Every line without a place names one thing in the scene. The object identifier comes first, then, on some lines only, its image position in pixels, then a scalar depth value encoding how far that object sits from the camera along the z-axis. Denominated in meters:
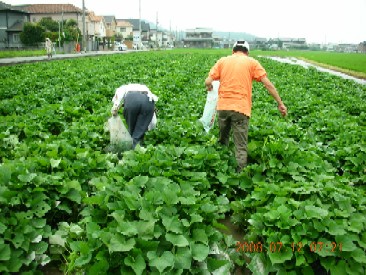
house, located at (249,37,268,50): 109.53
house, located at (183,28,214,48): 108.50
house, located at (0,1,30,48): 52.92
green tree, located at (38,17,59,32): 55.41
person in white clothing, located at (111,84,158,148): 5.64
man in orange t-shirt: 5.18
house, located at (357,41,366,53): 107.53
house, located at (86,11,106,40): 73.19
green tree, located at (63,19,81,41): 50.64
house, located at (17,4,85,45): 66.19
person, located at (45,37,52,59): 28.97
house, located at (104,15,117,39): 89.46
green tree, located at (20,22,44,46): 46.97
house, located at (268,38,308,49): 124.25
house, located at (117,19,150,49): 107.15
